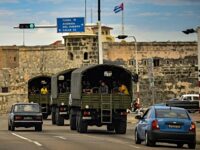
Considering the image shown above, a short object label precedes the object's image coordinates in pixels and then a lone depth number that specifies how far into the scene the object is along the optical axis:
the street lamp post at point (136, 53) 69.06
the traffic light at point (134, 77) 44.64
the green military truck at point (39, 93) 58.16
